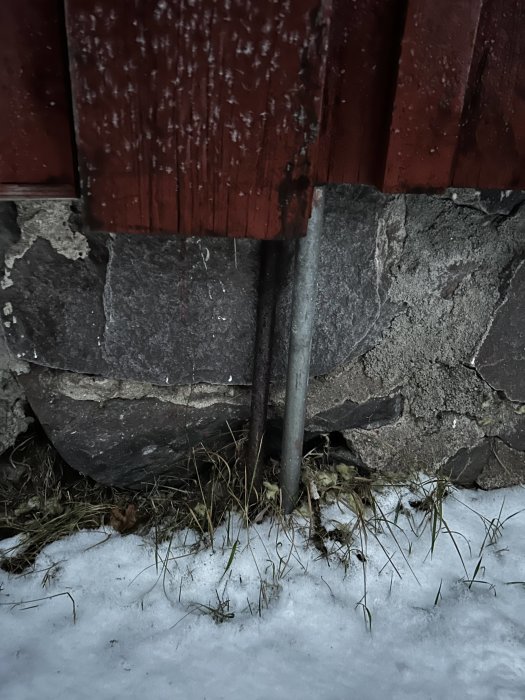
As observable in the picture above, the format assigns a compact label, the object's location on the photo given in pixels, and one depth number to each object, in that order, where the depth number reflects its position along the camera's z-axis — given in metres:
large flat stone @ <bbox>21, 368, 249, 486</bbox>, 1.40
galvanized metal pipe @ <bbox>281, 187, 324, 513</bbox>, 1.19
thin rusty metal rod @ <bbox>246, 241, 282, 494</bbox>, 1.31
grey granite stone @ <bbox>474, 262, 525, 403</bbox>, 1.47
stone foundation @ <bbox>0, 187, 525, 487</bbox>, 1.28
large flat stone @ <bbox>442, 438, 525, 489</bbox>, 1.64
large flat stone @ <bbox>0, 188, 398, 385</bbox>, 1.25
